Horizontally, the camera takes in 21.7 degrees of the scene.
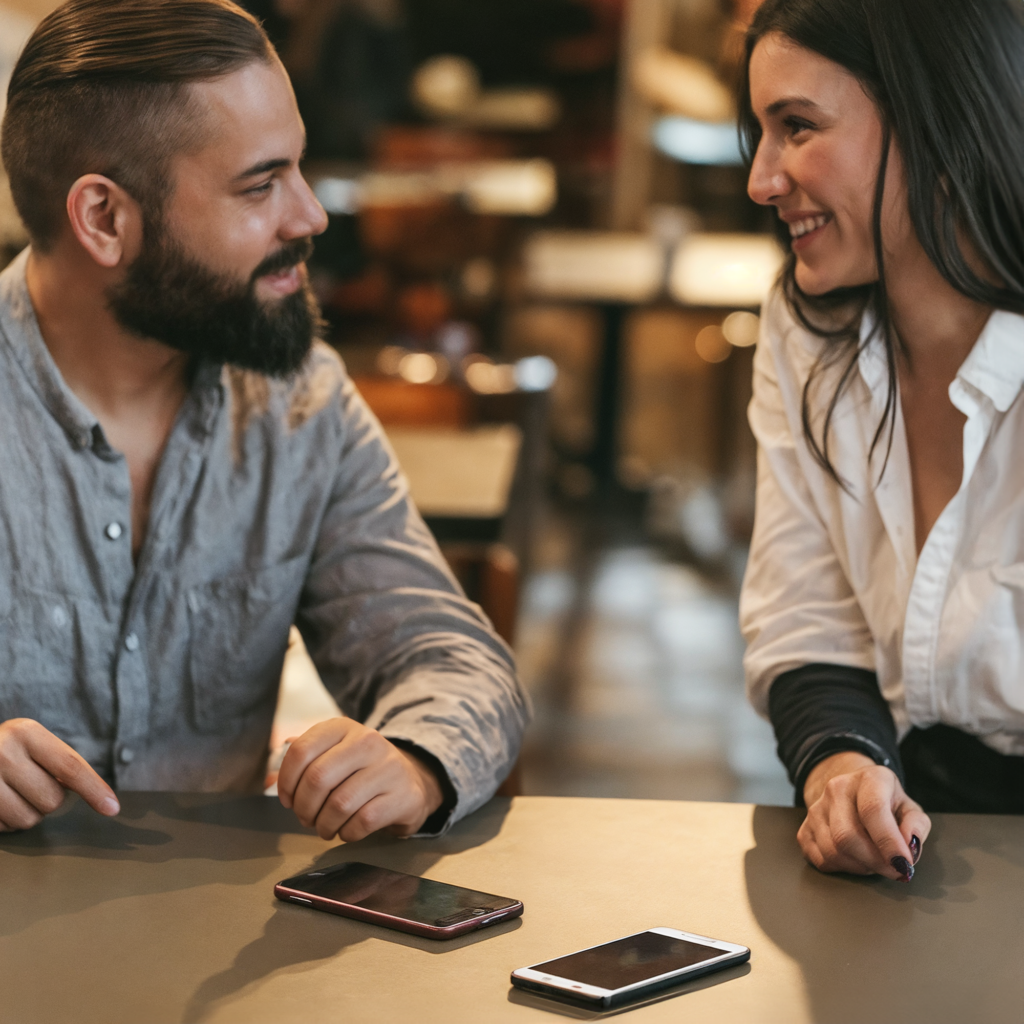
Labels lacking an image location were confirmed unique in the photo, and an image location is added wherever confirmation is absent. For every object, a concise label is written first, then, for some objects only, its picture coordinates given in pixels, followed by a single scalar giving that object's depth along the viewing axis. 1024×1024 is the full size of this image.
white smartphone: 1.54
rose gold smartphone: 1.61
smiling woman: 1.87
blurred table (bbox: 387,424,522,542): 2.52
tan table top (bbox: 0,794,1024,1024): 1.54
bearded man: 1.93
